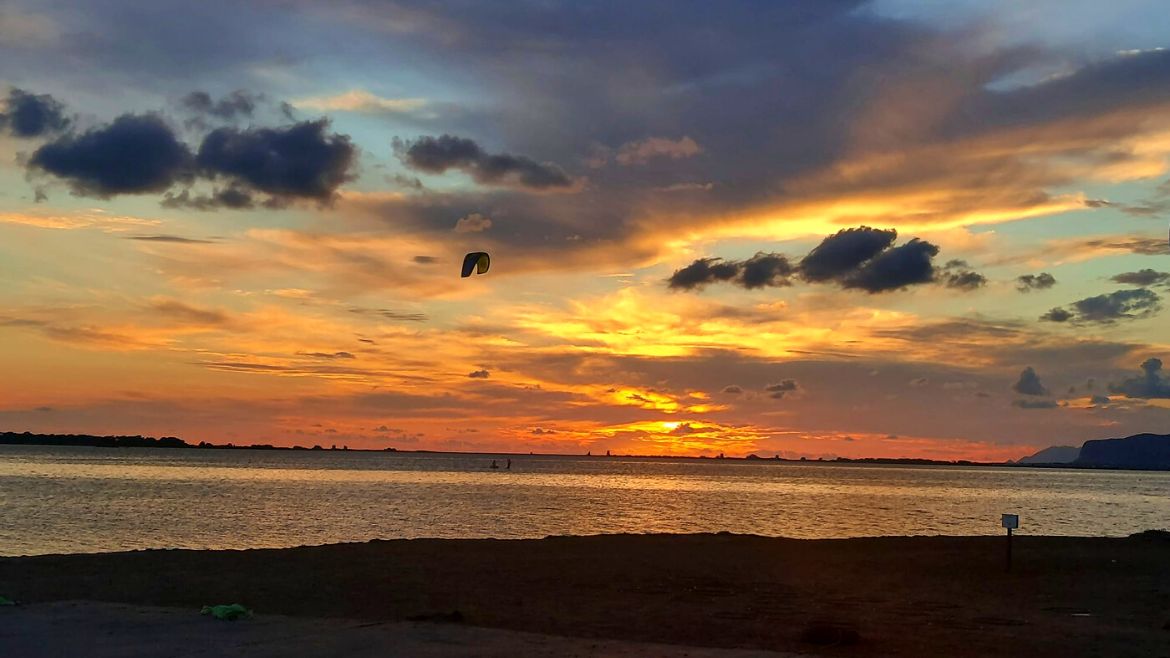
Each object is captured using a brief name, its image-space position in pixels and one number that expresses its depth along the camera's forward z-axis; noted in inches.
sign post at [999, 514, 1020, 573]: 1025.5
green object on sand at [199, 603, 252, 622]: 606.9
